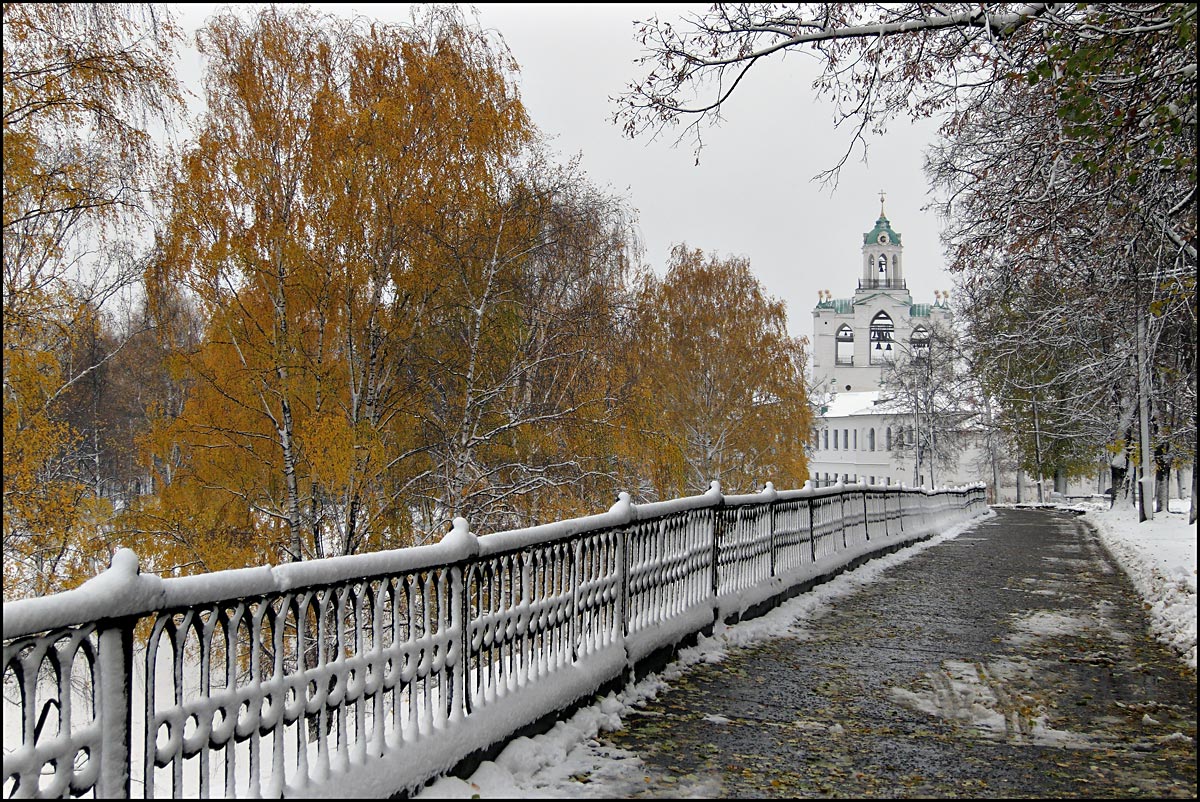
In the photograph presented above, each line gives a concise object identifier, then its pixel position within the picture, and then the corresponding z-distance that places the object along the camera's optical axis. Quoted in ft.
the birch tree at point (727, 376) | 130.11
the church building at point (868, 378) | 293.23
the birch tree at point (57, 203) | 40.06
